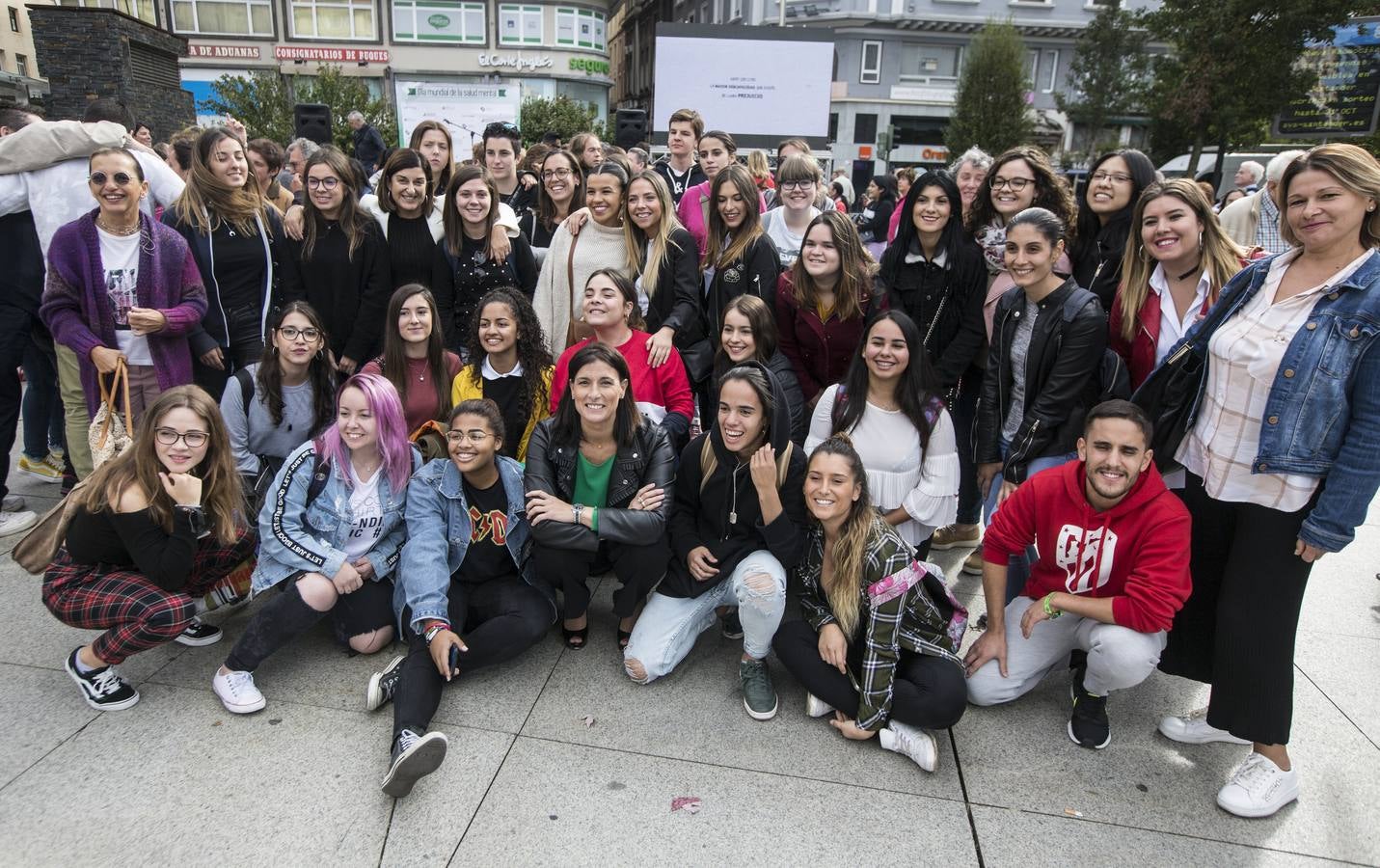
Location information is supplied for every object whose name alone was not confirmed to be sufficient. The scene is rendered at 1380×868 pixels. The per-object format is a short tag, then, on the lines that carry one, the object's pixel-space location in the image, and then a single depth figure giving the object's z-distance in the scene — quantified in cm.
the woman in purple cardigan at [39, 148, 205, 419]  372
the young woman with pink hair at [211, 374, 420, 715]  288
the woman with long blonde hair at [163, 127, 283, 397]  404
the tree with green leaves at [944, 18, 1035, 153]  3123
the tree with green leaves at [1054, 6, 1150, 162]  3052
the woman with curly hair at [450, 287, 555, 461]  366
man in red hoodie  259
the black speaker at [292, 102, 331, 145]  1026
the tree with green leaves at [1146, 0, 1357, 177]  1452
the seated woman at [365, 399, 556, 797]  280
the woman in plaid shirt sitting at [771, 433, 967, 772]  268
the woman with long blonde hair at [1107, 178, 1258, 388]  296
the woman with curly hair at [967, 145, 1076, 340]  372
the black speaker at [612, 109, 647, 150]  962
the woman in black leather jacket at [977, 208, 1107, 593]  307
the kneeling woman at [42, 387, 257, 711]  277
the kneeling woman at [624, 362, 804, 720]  297
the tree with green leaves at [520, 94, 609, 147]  3005
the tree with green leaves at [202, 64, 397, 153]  2427
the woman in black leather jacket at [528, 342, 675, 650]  308
